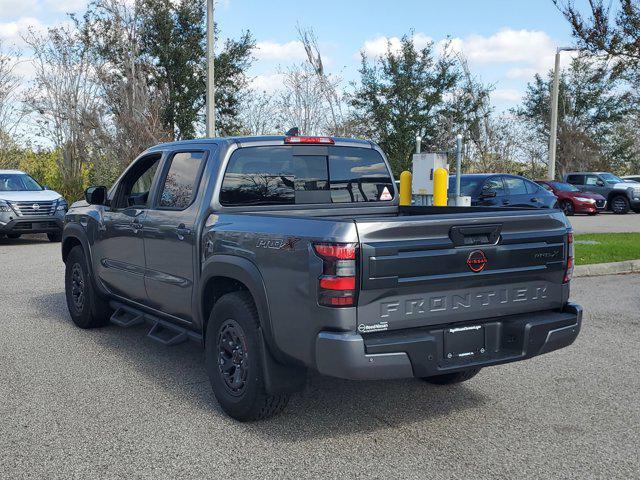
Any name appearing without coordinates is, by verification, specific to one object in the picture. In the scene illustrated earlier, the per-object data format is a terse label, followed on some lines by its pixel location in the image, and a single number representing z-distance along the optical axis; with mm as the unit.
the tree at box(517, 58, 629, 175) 40125
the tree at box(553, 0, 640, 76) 13773
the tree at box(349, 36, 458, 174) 31703
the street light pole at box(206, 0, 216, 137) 14805
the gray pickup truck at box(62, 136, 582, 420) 3797
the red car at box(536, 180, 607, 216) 25703
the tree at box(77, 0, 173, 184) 20578
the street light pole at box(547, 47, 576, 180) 25625
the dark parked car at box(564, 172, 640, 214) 27391
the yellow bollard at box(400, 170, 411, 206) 15346
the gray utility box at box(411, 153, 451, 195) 14703
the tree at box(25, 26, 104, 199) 22986
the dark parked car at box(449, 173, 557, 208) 18000
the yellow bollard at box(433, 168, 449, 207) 13883
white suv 15102
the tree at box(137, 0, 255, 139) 26297
